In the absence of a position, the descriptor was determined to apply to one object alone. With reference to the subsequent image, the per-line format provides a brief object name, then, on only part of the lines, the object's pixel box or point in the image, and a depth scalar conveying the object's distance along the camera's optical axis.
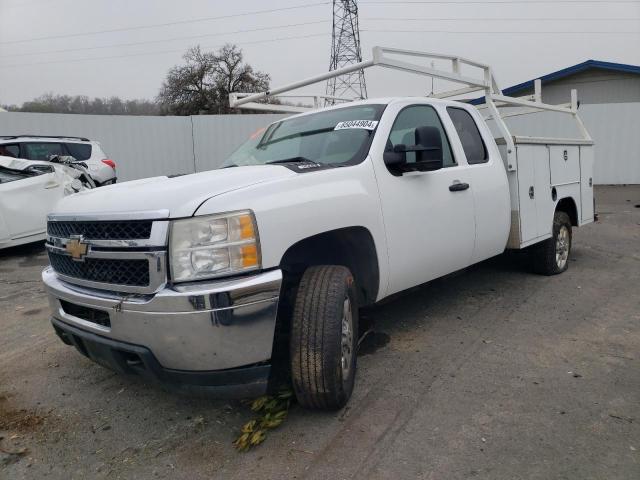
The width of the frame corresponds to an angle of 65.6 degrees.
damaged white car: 7.44
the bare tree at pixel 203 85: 36.84
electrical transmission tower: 35.72
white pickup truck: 2.33
